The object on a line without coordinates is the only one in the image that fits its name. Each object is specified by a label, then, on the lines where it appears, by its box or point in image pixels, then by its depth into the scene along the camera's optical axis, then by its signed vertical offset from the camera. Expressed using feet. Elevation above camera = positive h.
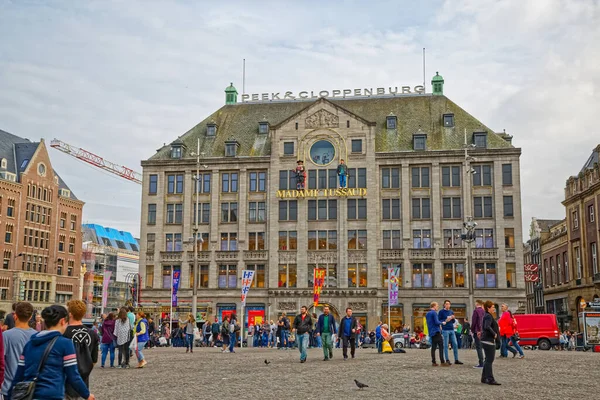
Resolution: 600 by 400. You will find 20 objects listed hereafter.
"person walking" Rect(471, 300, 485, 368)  68.03 -1.08
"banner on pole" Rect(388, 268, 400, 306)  176.14 +4.98
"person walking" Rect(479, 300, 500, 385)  53.11 -2.50
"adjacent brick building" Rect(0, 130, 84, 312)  280.51 +32.49
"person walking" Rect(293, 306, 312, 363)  81.56 -2.45
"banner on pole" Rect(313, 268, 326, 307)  168.96 +6.64
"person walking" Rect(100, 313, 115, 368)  79.10 -3.33
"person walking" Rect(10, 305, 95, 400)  24.68 -2.18
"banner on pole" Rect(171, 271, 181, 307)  186.60 +6.52
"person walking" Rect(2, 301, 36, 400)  30.48 -1.68
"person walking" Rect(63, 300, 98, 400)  30.14 -1.43
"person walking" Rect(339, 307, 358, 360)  85.66 -2.63
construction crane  458.91 +101.01
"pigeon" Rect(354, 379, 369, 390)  50.70 -5.46
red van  146.92 -4.47
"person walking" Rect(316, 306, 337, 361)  82.79 -2.31
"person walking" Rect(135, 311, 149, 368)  78.00 -3.44
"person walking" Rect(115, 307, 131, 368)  76.54 -2.92
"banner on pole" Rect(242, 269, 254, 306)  155.97 +6.09
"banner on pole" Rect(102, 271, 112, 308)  197.46 +6.29
